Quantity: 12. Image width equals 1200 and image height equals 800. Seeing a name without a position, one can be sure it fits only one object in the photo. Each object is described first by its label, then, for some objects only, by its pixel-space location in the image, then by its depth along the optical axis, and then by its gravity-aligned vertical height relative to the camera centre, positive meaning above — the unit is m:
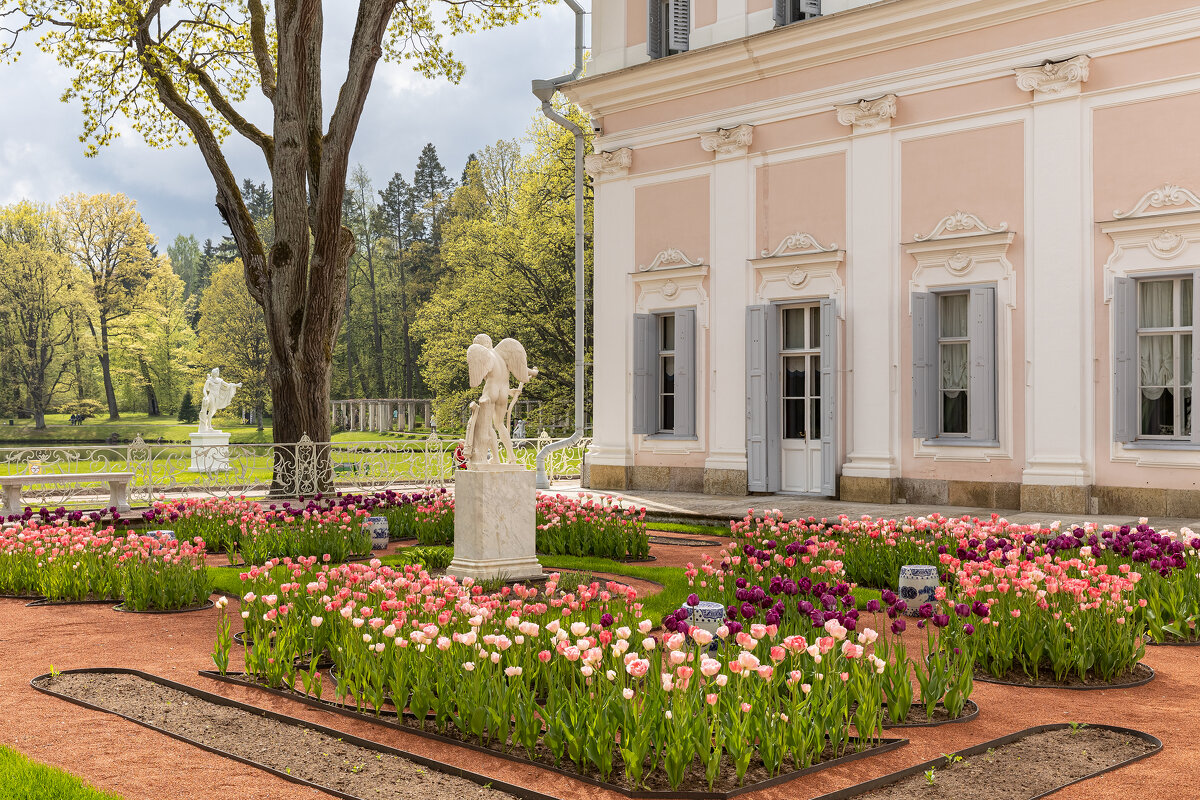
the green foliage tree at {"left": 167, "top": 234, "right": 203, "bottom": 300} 86.73 +14.34
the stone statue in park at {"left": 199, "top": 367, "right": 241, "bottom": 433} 26.91 +0.64
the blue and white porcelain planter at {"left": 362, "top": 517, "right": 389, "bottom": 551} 10.86 -1.21
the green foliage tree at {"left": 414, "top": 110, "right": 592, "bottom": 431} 31.91 +4.43
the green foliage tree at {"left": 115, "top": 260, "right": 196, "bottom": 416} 47.38 +3.60
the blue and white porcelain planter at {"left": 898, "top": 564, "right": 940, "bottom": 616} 7.44 -1.21
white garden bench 12.24 -0.82
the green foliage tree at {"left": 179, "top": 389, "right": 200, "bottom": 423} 57.38 +0.46
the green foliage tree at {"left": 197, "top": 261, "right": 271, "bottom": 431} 48.12 +3.58
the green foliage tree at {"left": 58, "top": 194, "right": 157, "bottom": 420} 46.47 +7.88
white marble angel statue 8.58 +0.22
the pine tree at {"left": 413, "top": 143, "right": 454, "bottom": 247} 61.25 +14.67
